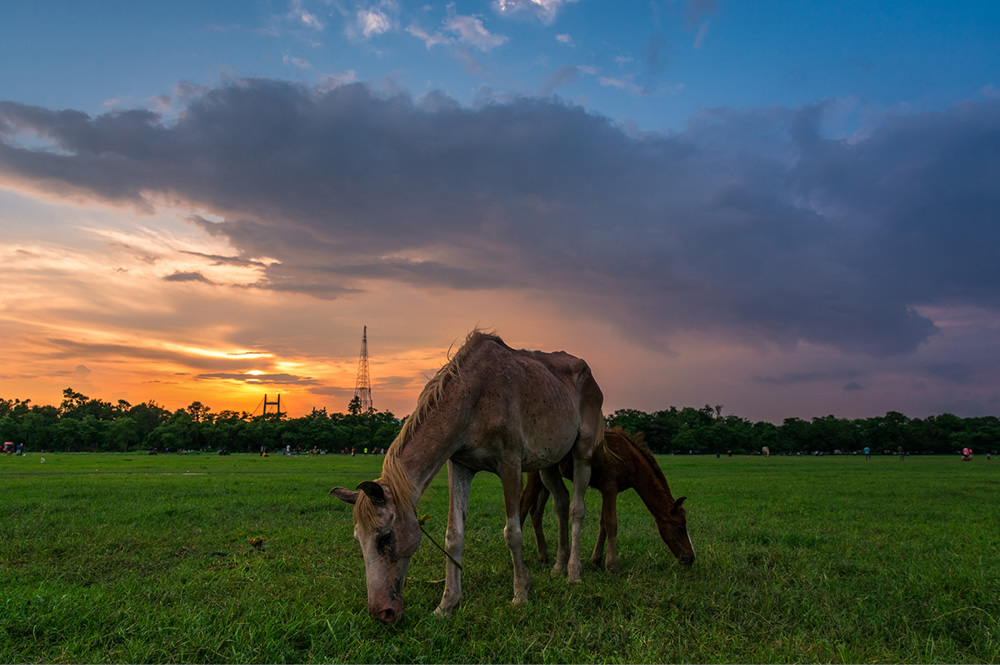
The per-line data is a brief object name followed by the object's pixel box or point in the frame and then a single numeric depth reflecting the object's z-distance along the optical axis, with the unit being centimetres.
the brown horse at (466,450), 477
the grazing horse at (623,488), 724
